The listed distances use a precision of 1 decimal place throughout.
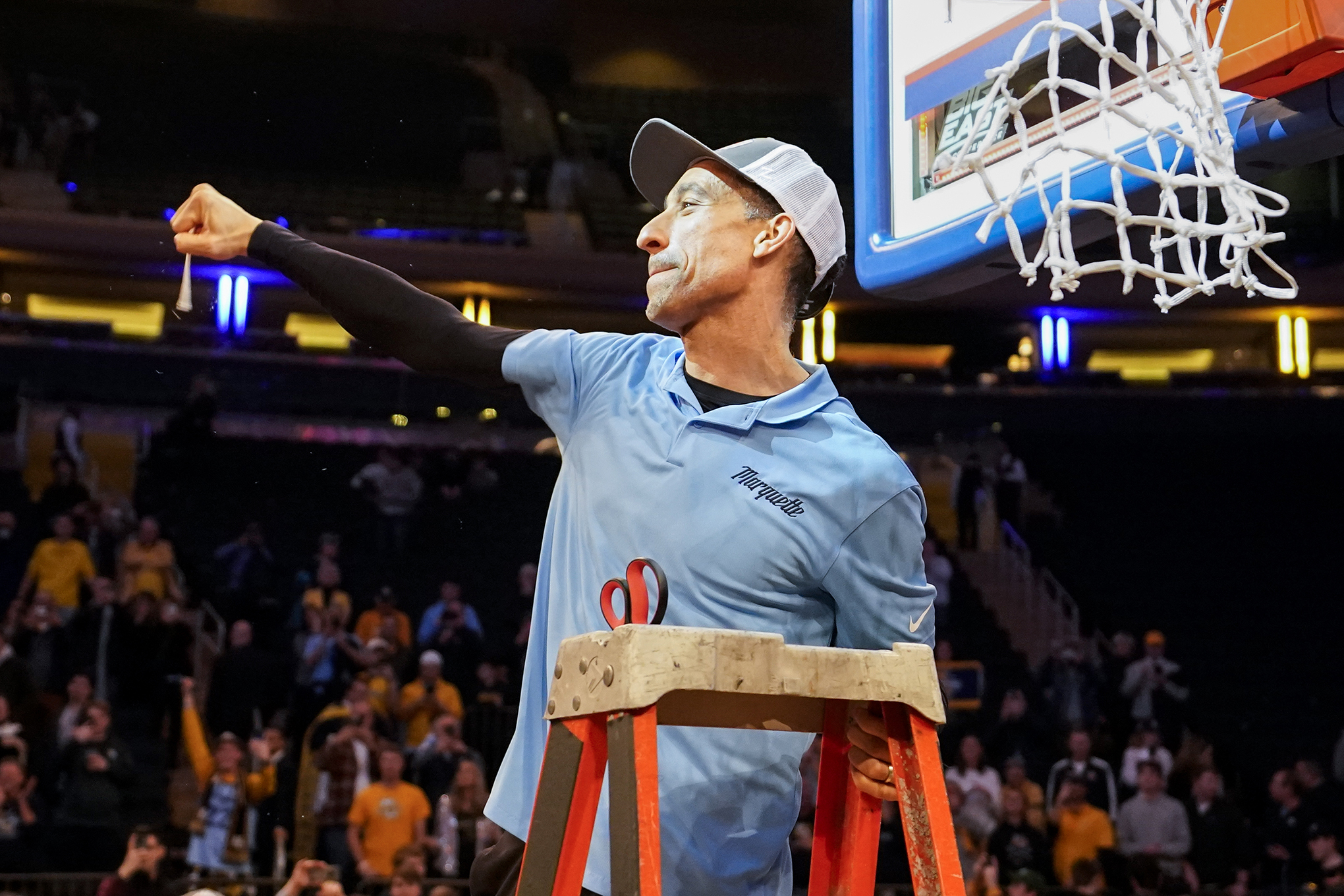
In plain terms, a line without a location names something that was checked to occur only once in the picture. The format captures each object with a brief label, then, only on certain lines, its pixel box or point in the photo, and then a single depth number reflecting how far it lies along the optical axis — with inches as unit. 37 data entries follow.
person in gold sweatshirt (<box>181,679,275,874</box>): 344.2
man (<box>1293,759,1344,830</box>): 413.4
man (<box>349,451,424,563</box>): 585.6
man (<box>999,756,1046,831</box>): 383.6
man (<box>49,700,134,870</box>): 354.0
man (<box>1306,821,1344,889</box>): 367.9
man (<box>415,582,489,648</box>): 462.7
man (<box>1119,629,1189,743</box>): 488.4
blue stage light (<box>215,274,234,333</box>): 669.9
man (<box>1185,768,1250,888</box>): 390.0
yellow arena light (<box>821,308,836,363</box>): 705.0
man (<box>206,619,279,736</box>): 401.7
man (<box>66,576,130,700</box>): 426.6
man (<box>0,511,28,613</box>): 461.7
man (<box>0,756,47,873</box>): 350.9
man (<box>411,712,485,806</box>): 362.6
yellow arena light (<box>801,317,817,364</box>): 664.4
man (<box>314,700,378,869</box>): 354.6
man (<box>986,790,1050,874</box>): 364.2
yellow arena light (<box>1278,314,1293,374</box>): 693.3
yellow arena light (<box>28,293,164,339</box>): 668.1
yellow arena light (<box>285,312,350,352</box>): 691.4
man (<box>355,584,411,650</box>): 438.9
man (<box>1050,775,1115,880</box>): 381.4
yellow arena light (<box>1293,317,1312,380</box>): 693.9
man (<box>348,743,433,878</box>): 341.7
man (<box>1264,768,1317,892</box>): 397.1
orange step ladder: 82.0
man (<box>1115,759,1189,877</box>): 386.3
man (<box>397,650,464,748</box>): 395.9
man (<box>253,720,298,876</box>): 350.9
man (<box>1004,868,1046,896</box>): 327.0
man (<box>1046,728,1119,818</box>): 403.2
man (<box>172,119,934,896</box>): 103.7
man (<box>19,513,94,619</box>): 445.7
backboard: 139.9
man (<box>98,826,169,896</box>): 302.4
